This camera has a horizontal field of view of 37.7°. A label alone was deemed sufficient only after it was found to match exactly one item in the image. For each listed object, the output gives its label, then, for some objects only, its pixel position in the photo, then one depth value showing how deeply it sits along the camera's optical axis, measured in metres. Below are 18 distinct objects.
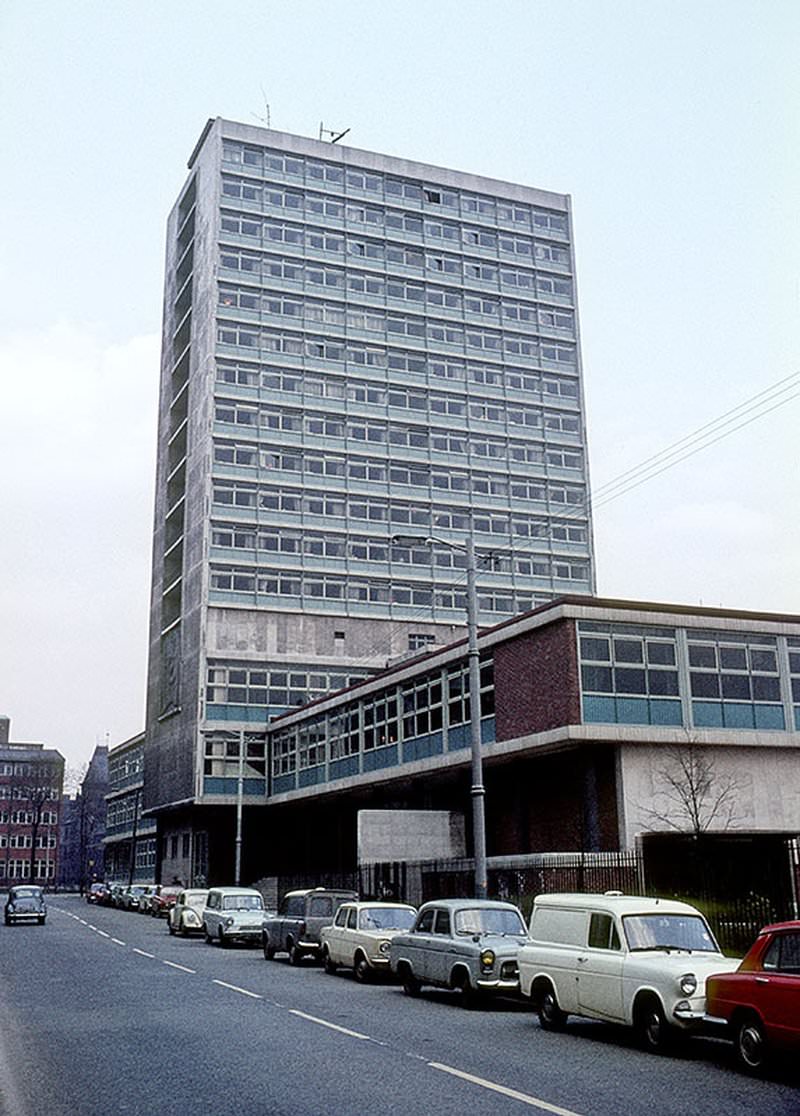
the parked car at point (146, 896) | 60.62
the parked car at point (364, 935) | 22.47
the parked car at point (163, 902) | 57.09
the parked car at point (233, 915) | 33.75
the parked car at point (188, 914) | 39.91
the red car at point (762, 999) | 11.45
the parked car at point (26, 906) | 47.38
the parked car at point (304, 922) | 26.84
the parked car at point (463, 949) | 18.34
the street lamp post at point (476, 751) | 24.09
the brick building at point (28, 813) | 137.25
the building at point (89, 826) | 153.50
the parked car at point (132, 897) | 64.03
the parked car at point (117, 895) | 69.56
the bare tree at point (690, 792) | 32.59
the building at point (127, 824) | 88.19
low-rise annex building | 33.38
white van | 13.41
